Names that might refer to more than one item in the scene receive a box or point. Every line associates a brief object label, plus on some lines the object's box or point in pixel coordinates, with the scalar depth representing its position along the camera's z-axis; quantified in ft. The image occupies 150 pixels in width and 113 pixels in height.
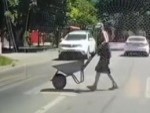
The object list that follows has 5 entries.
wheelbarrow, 49.65
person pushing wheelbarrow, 51.37
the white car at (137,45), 122.23
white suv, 110.93
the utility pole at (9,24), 126.15
